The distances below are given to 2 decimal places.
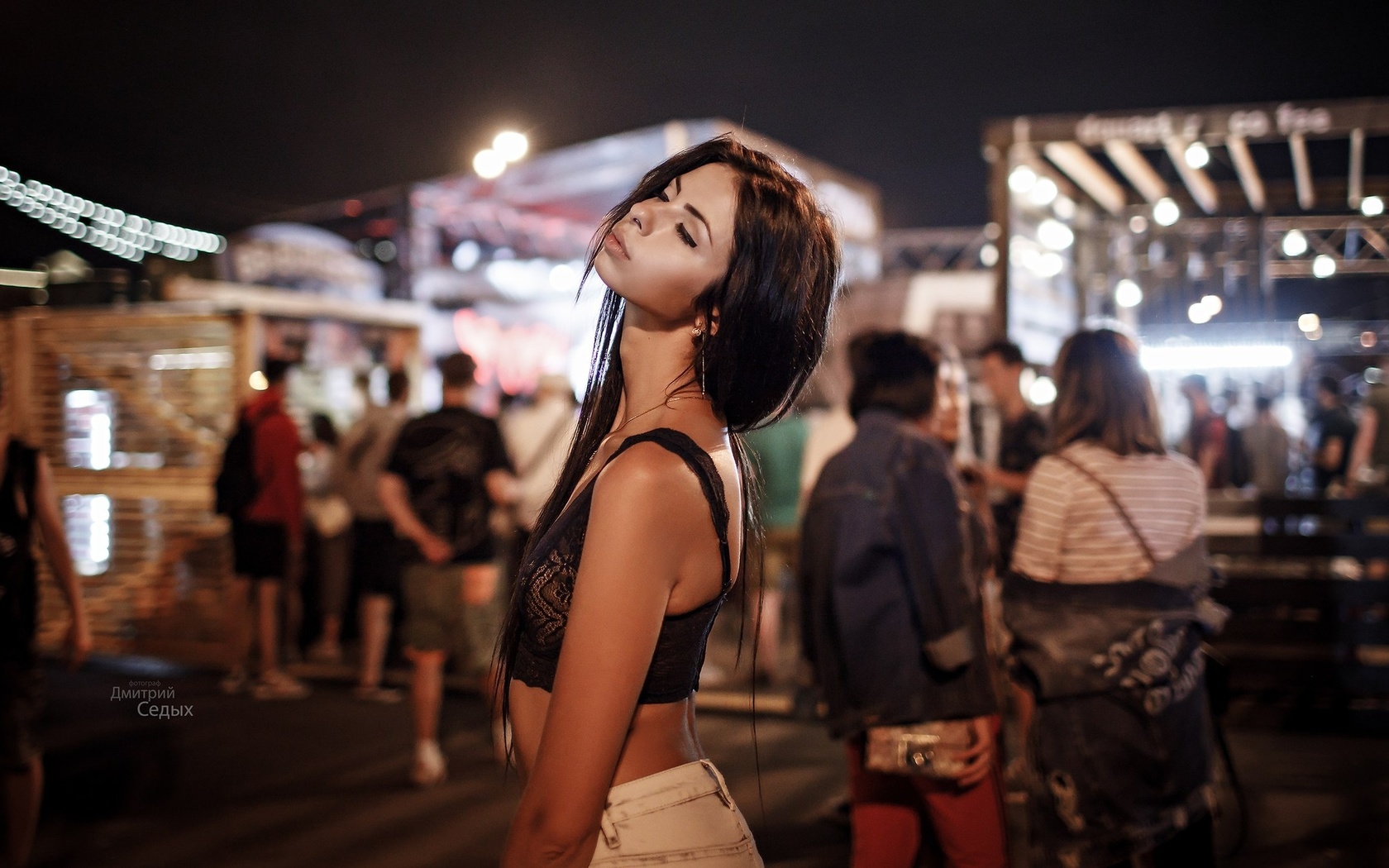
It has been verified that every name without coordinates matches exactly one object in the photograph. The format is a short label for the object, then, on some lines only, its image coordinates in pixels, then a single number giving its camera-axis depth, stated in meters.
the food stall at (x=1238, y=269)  6.30
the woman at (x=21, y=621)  3.40
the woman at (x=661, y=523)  1.22
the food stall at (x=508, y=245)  15.16
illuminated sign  15.64
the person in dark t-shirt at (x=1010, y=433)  5.79
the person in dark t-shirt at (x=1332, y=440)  9.05
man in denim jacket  2.68
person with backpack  6.71
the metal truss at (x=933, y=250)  19.17
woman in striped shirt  2.67
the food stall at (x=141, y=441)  7.81
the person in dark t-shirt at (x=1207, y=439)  9.77
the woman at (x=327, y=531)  7.84
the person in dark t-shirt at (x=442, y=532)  5.09
